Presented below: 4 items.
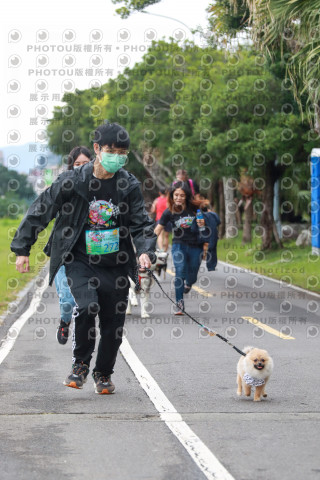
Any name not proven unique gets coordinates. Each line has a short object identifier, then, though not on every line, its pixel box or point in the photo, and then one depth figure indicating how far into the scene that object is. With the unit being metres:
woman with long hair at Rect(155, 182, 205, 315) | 29.00
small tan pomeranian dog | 15.18
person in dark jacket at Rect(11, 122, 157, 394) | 15.16
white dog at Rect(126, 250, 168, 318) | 28.37
